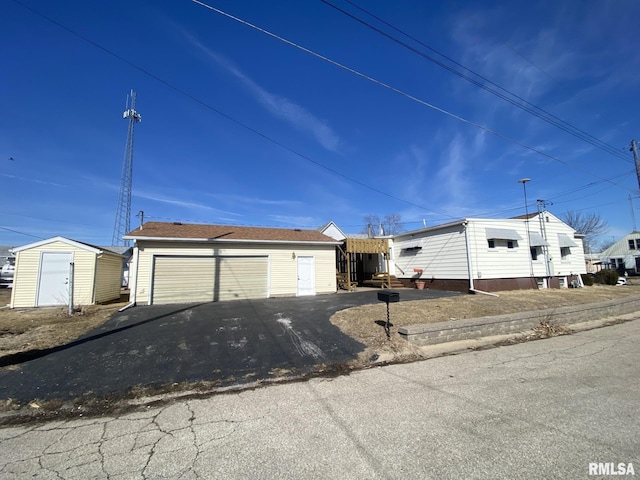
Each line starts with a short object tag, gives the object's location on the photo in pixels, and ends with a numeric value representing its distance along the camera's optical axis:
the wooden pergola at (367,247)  17.08
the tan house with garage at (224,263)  12.31
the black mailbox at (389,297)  6.33
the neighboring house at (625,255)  35.29
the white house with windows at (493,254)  14.66
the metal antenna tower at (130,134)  24.87
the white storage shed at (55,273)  12.55
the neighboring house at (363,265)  20.22
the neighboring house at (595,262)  28.12
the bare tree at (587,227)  39.56
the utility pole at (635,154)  16.35
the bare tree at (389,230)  42.97
